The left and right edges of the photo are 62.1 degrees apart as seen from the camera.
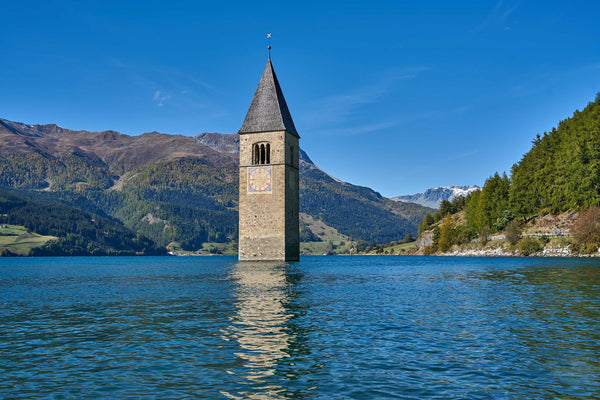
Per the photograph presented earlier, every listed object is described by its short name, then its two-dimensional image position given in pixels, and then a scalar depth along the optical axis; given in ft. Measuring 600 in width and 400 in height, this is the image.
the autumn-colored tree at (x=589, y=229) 288.10
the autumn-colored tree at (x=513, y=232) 366.84
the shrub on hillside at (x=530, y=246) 341.62
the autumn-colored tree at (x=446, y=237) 510.99
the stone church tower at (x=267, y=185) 261.24
